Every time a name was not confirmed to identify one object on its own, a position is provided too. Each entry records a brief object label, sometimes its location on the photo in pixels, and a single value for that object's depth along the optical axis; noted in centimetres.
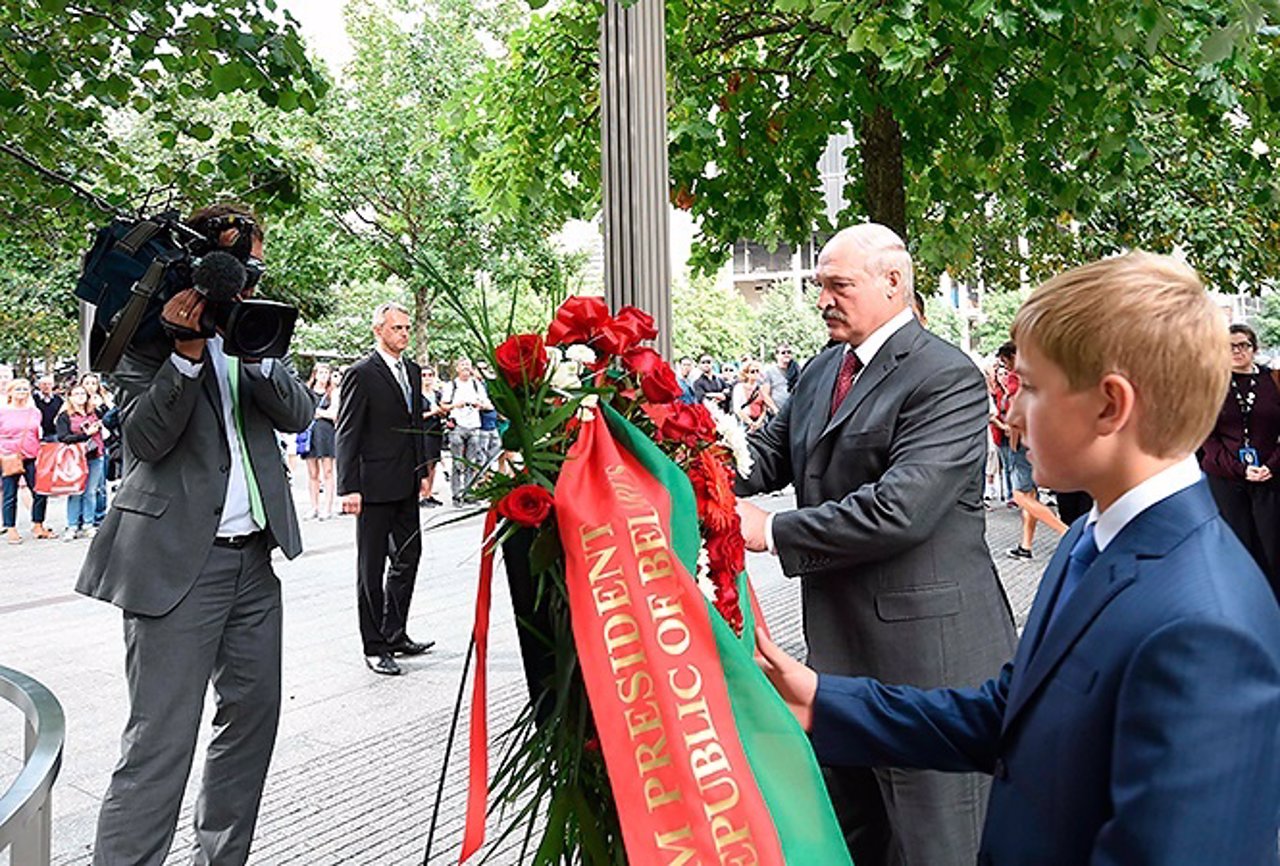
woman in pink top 1405
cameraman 324
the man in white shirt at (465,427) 1498
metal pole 296
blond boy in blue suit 128
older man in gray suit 298
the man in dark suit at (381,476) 666
